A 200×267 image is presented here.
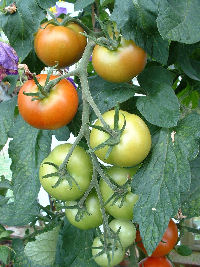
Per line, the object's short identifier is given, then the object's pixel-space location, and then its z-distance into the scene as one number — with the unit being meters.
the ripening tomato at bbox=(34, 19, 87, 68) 0.55
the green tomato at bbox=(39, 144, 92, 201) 0.52
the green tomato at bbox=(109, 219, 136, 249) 0.56
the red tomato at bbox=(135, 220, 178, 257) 0.73
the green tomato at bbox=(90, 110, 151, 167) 0.47
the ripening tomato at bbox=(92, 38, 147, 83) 0.51
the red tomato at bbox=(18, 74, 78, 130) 0.50
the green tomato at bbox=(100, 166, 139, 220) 0.54
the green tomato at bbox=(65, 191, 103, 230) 0.55
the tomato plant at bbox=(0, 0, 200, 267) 0.49
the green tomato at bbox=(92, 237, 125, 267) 0.57
